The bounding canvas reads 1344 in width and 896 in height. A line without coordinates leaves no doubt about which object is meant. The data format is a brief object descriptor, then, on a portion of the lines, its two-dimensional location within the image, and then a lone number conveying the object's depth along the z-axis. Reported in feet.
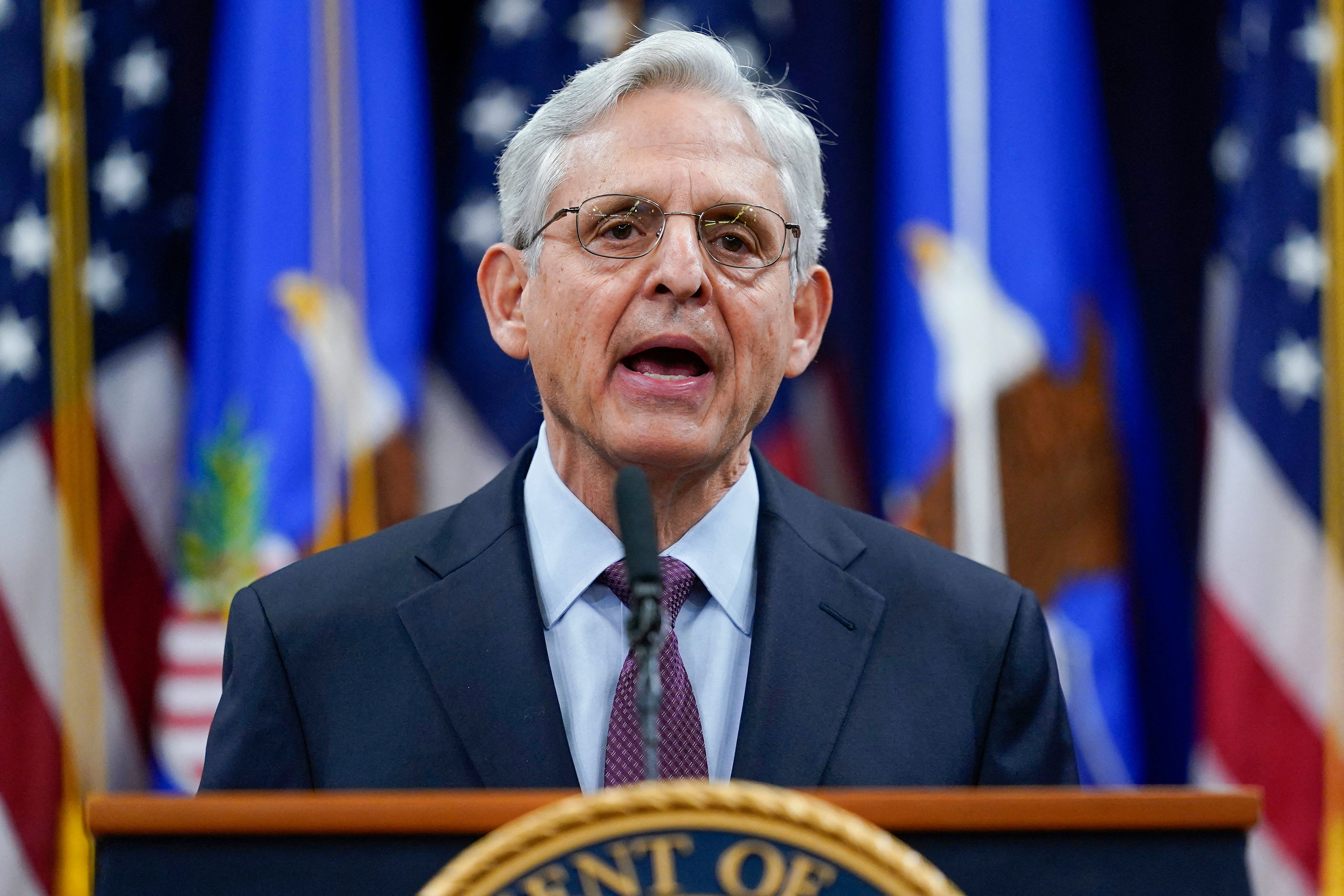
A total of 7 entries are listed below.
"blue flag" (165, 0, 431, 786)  23.85
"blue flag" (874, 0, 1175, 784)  24.36
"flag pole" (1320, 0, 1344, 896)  23.43
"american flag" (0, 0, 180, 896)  22.93
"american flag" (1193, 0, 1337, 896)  23.41
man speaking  10.69
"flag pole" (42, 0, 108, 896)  23.29
